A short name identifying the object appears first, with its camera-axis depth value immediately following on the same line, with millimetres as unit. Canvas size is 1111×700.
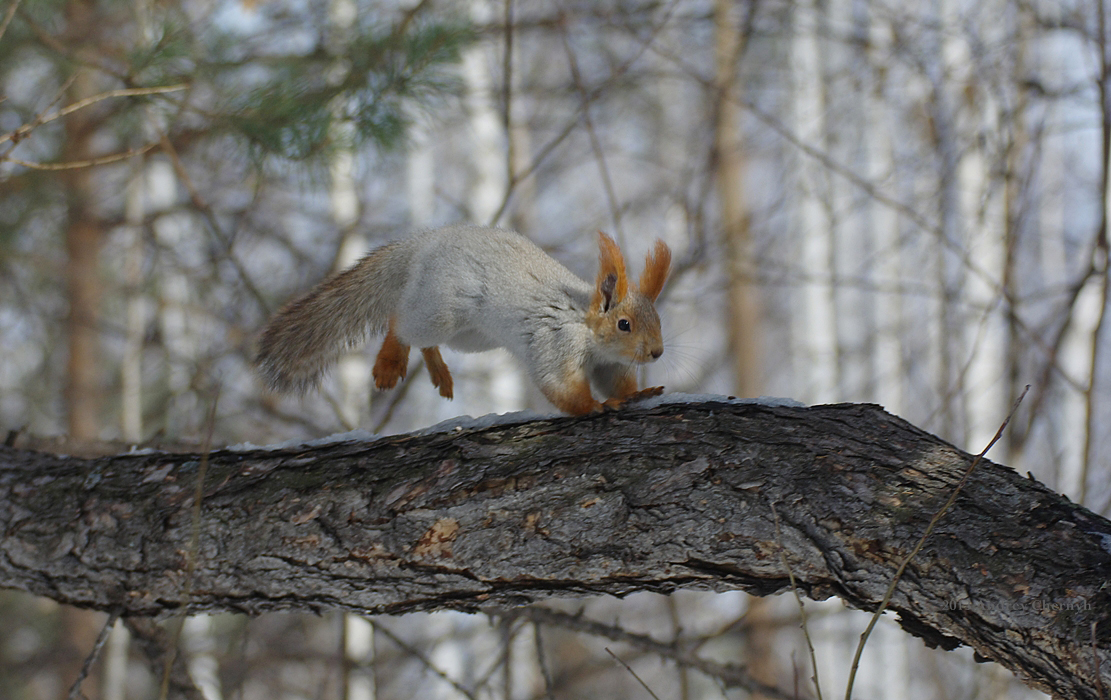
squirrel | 5880
